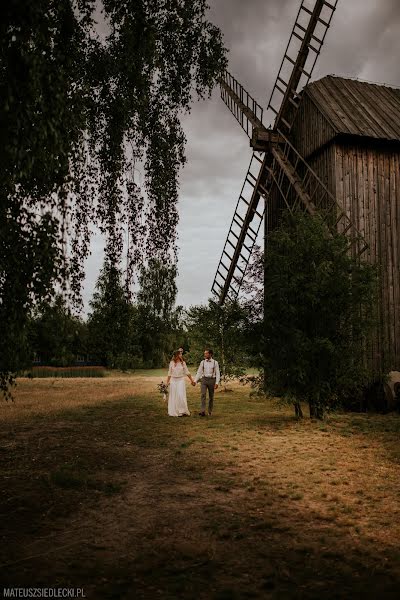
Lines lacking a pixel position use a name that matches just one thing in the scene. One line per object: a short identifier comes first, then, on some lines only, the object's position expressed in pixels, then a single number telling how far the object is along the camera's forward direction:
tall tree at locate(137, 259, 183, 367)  44.57
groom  13.80
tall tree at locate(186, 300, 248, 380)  20.95
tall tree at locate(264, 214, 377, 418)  11.51
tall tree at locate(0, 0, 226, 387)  4.27
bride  13.71
